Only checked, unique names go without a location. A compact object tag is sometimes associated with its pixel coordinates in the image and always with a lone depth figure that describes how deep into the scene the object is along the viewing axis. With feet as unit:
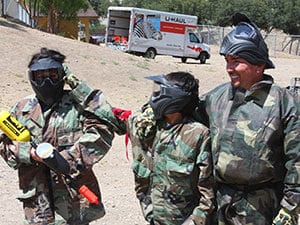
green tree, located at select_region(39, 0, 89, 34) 107.04
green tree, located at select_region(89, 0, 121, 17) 269.23
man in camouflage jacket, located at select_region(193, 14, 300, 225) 10.22
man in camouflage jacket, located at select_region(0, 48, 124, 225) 11.81
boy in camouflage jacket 11.03
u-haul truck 96.48
